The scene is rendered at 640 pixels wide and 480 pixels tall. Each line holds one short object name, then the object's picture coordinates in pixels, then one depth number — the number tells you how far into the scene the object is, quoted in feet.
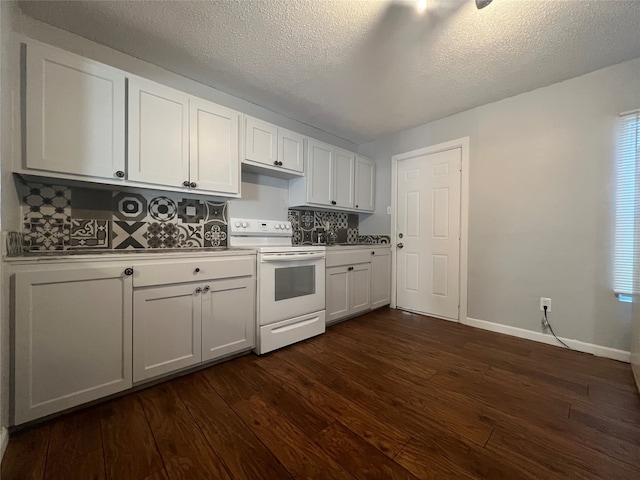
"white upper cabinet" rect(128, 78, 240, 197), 5.39
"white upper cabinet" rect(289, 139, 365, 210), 9.02
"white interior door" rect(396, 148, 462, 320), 9.13
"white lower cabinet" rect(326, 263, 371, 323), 8.47
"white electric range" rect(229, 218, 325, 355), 6.48
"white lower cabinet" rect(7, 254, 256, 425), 3.77
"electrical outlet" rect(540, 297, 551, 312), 7.16
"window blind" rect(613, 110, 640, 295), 5.97
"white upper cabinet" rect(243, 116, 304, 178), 7.35
